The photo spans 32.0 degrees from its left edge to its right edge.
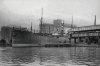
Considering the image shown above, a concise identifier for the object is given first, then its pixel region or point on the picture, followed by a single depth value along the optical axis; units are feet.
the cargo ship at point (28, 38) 287.20
